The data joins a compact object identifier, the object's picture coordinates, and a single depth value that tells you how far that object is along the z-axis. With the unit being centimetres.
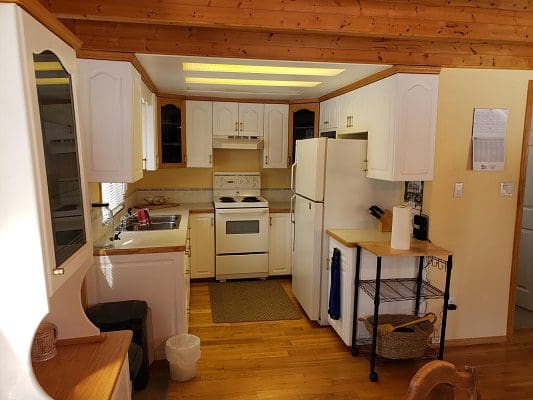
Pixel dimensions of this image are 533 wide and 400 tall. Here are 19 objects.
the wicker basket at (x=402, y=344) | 287
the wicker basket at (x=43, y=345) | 152
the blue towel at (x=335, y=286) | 332
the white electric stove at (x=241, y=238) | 466
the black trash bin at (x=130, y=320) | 252
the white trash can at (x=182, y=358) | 276
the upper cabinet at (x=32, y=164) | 103
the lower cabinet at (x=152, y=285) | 282
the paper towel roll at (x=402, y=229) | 289
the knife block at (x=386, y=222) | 346
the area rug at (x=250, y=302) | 389
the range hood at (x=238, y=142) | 483
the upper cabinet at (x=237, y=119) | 479
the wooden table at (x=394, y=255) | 281
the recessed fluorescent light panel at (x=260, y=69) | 319
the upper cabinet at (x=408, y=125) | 296
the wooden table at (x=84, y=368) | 136
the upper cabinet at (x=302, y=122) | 482
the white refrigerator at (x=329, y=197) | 347
